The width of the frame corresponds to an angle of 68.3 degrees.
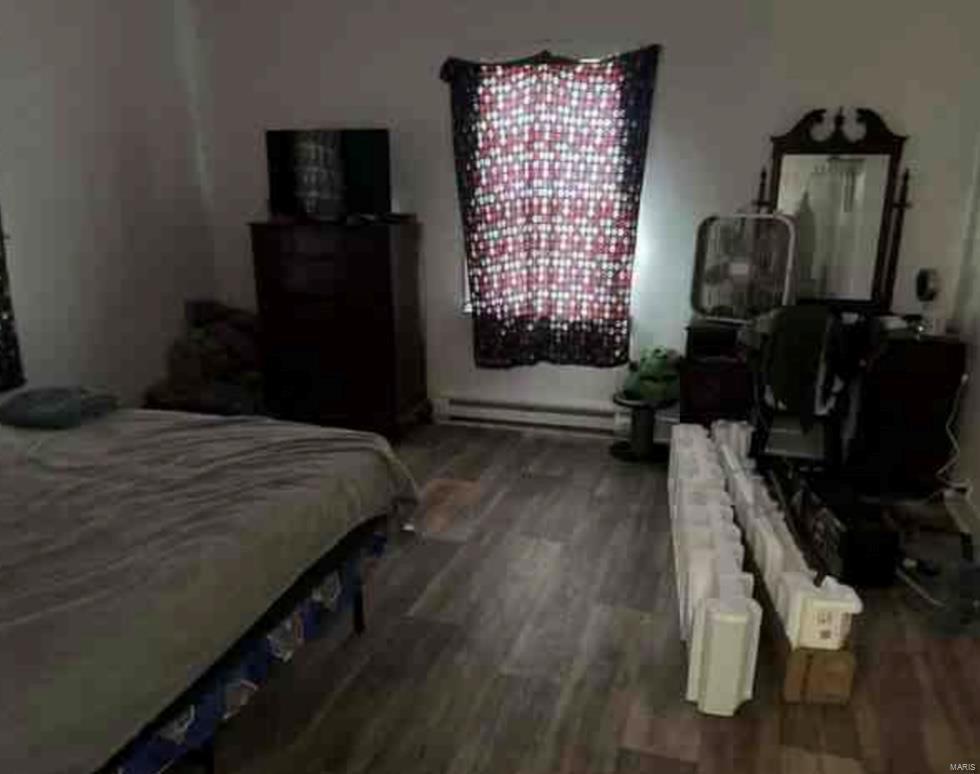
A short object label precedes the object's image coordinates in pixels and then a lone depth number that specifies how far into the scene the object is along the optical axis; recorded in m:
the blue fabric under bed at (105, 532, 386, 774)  1.41
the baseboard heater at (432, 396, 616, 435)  4.10
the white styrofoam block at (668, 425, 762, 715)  1.88
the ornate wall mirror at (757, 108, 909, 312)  3.43
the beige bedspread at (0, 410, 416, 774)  1.20
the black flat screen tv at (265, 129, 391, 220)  3.83
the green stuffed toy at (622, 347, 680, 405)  3.71
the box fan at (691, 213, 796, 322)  3.58
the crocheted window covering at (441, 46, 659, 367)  3.67
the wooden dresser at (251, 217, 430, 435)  3.79
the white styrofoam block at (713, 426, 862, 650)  1.93
